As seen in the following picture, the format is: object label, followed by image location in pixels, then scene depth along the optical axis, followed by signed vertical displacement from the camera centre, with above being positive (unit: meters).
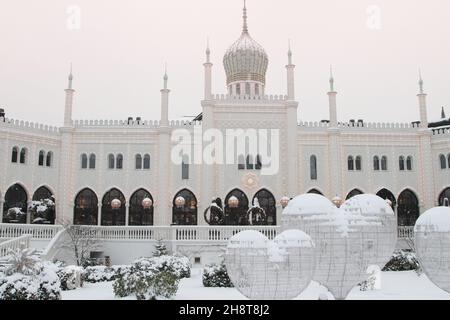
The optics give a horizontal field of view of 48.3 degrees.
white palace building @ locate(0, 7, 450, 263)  29.31 +3.24
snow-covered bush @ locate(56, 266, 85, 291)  15.48 -1.70
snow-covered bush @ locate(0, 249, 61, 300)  10.91 -1.31
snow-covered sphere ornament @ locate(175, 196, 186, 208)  26.98 +1.04
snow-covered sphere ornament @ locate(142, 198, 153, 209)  27.84 +1.03
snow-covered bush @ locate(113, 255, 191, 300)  12.40 -1.59
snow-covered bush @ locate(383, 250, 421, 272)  20.83 -1.79
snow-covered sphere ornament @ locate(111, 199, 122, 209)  28.23 +0.99
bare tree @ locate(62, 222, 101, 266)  23.45 -0.90
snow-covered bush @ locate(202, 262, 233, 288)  15.52 -1.78
